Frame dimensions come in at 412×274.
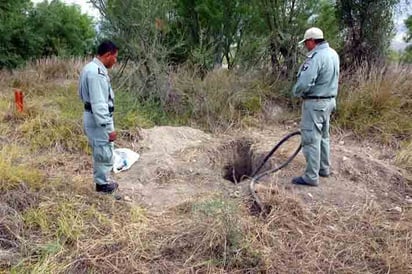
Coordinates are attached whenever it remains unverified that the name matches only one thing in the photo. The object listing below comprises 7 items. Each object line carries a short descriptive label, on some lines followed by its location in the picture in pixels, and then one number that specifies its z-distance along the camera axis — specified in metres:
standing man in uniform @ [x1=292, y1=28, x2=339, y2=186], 4.44
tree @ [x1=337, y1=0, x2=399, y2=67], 7.68
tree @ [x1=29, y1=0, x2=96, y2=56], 11.46
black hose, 4.62
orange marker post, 6.42
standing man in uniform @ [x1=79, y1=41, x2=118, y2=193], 3.99
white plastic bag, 5.12
